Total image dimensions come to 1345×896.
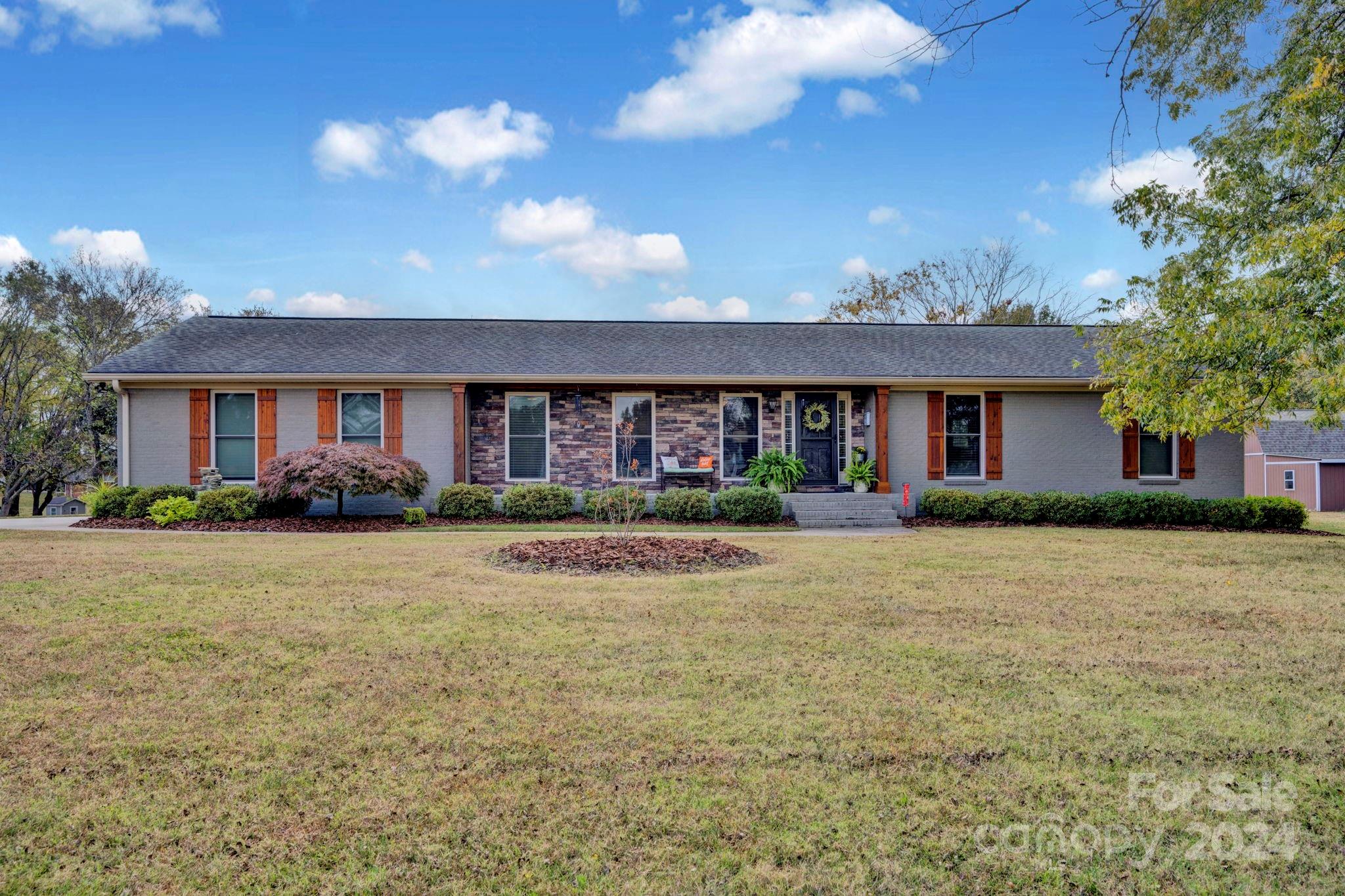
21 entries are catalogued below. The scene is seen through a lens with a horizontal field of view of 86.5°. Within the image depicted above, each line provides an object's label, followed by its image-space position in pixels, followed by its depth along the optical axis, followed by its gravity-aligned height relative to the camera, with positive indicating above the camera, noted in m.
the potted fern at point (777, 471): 14.36 -0.24
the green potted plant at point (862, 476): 14.49 -0.35
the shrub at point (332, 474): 12.14 -0.21
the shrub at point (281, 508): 13.04 -0.85
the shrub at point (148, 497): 12.84 -0.62
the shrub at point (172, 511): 12.28 -0.83
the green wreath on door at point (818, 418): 15.31 +0.88
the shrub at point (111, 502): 12.88 -0.71
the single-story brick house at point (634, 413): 14.12 +0.98
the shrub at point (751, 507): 13.23 -0.88
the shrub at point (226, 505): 12.55 -0.76
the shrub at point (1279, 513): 13.57 -1.08
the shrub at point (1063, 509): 13.54 -0.97
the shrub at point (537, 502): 13.43 -0.78
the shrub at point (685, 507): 13.34 -0.89
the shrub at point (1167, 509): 13.50 -0.99
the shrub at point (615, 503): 12.45 -0.76
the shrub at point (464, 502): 13.50 -0.78
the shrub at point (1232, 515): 13.55 -1.11
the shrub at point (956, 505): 13.66 -0.90
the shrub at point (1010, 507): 13.51 -0.94
